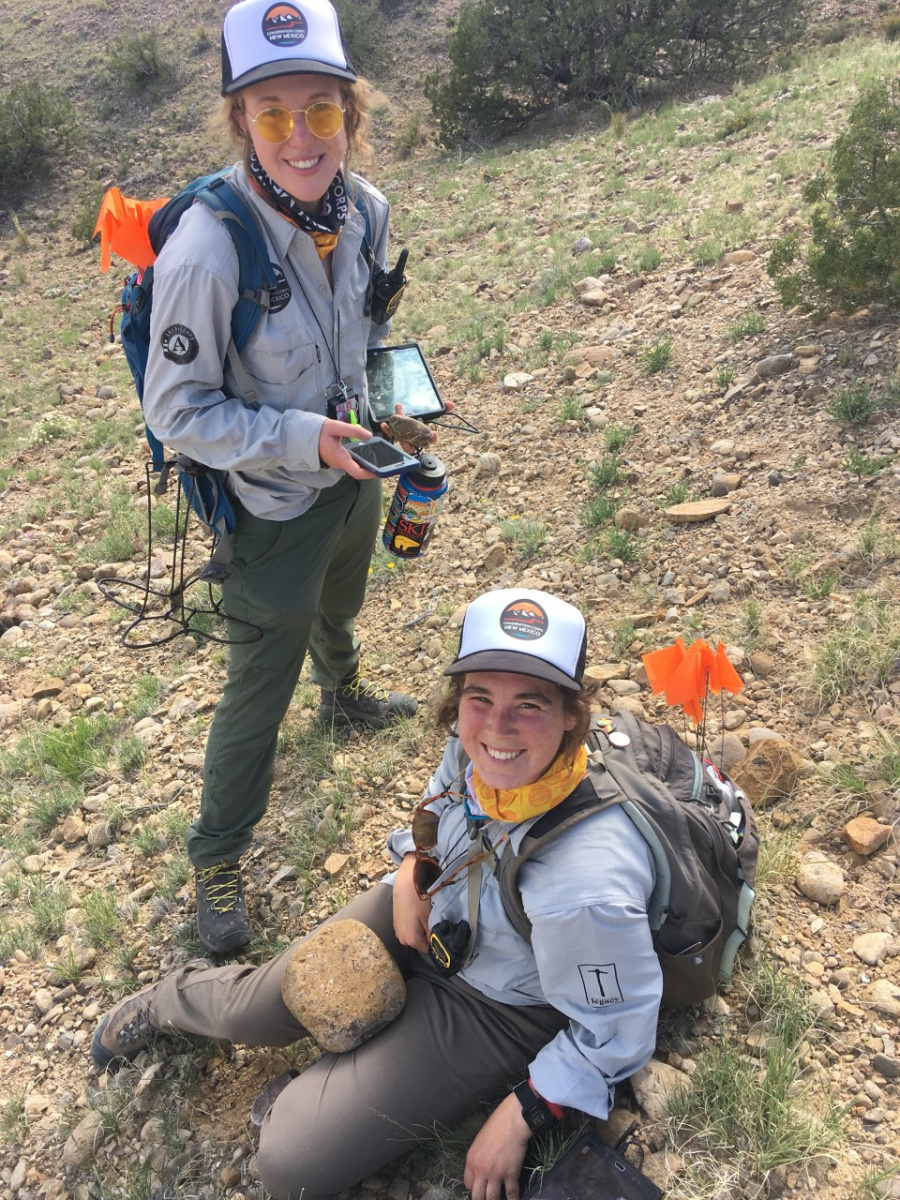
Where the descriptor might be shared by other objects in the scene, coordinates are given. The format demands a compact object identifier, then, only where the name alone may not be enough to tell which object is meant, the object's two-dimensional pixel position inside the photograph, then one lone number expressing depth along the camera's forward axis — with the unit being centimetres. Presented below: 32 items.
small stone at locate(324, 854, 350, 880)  334
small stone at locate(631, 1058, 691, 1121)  220
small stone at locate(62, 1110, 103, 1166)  260
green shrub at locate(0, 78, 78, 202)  1612
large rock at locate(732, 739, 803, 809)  300
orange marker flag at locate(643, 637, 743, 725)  271
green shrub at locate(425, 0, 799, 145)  1342
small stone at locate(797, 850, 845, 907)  263
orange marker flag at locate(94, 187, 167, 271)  271
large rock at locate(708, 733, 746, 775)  314
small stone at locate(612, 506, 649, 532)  455
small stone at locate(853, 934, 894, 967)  245
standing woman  231
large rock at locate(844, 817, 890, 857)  270
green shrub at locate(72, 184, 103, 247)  1417
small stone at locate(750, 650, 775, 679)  347
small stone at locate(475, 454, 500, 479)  556
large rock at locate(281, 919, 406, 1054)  232
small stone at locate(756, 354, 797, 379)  492
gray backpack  208
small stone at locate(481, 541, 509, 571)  478
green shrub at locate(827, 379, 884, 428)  429
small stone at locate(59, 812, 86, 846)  385
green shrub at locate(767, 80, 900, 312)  474
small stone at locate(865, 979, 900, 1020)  231
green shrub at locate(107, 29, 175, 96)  1866
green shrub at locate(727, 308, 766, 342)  538
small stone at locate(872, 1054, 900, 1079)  219
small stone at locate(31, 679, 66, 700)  494
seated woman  198
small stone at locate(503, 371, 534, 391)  628
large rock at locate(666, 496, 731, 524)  432
